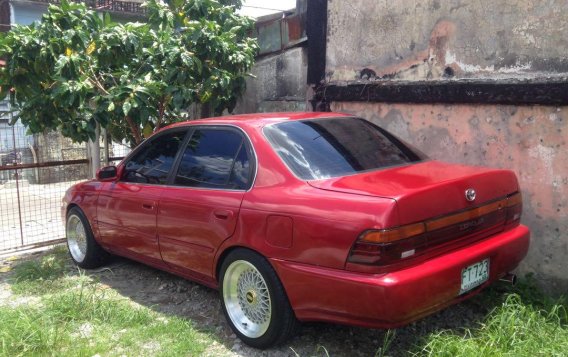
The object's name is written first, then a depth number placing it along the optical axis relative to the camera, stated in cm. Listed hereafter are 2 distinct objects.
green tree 527
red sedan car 282
